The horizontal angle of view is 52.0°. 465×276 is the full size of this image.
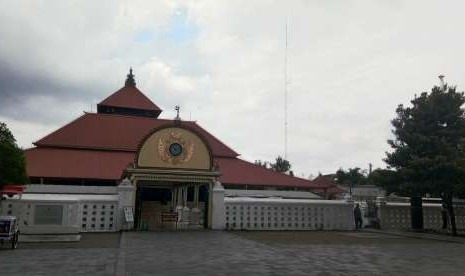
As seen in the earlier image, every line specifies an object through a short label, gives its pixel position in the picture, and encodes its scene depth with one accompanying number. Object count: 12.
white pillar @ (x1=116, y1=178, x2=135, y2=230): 19.09
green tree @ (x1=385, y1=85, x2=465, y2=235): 19.31
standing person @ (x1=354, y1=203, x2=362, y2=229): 23.39
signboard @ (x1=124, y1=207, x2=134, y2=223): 18.55
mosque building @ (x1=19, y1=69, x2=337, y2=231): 19.78
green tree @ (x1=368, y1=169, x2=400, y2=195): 21.05
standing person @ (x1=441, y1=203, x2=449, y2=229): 24.11
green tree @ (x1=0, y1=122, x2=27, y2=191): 14.88
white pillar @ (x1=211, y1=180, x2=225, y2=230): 20.45
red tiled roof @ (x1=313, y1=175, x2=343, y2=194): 32.01
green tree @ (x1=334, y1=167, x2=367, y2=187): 77.40
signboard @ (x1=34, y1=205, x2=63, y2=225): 15.22
